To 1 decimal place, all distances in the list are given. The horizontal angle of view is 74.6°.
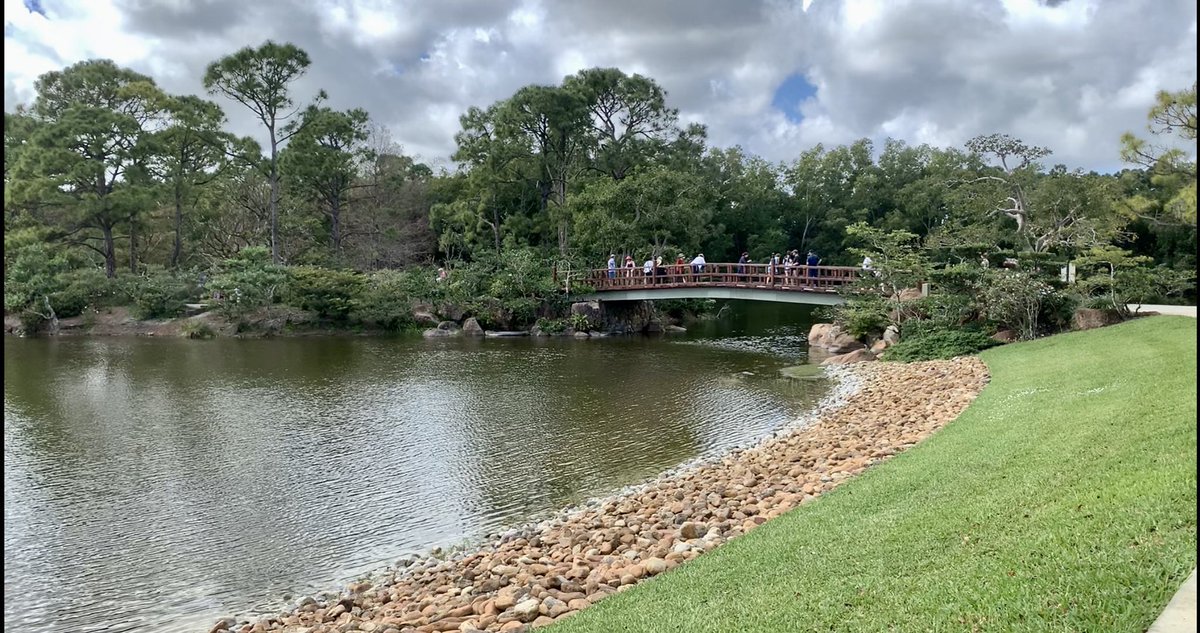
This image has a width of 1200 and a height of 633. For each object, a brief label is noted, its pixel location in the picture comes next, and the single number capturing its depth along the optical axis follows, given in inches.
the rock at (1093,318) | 684.1
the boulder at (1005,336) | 747.4
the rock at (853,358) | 807.3
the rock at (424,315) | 1241.3
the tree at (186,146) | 1393.9
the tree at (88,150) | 1229.7
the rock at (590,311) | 1240.2
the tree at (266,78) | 1371.8
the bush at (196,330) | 1135.6
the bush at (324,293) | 1213.1
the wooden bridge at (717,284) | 1031.6
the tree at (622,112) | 1455.5
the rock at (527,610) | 227.1
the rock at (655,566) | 248.8
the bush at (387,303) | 1219.9
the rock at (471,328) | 1208.2
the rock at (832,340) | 917.8
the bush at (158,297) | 1201.4
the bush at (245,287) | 1171.3
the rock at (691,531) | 285.7
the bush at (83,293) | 1177.5
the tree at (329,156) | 1443.2
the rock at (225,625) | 256.7
